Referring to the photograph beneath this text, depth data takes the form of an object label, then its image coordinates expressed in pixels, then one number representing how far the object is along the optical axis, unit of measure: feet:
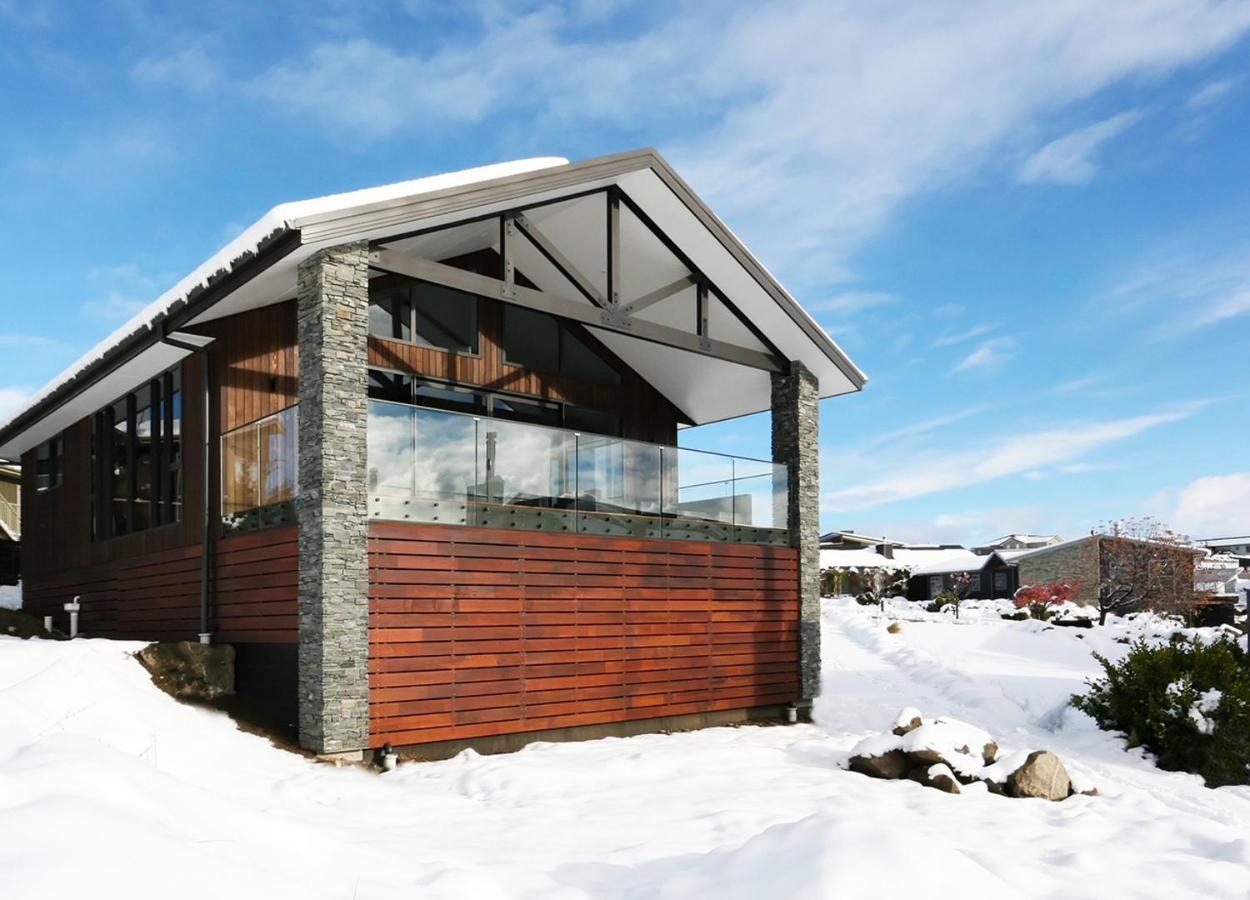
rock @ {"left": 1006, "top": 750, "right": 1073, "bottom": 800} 29.19
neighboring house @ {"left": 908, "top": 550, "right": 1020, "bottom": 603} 166.40
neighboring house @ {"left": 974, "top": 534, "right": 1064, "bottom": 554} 234.38
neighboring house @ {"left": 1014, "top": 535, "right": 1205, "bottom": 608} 119.75
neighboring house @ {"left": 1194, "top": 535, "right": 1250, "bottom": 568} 276.21
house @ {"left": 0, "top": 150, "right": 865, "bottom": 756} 32.19
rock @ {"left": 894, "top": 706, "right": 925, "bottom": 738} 34.35
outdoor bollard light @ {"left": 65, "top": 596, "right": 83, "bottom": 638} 45.47
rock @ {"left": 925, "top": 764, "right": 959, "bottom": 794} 29.25
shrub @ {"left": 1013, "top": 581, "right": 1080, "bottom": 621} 122.21
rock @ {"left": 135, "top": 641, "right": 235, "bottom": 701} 33.81
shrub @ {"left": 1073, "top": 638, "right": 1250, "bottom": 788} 37.55
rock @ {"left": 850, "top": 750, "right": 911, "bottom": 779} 31.12
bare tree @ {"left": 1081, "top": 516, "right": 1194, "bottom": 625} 119.03
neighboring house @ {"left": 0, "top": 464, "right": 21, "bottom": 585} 81.92
